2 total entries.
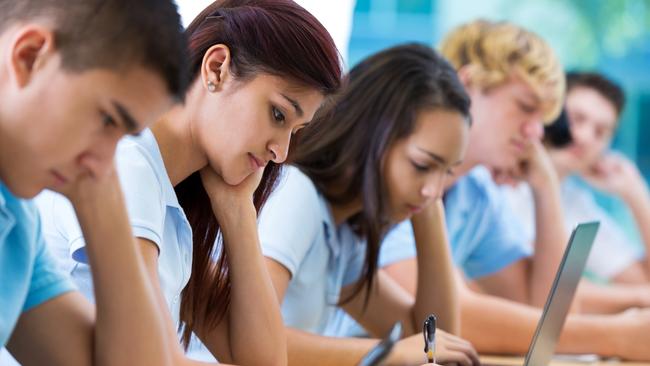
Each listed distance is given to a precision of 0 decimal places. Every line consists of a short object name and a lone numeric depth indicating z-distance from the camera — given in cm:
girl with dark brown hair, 269
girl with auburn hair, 222
